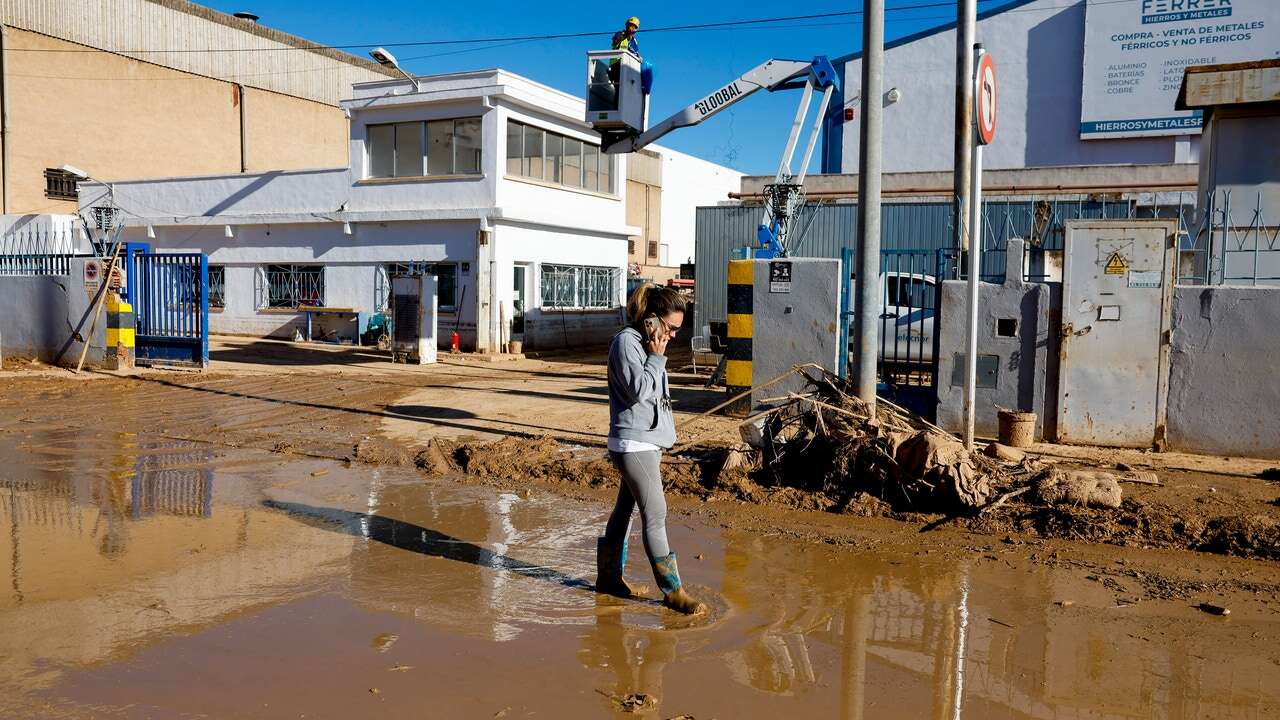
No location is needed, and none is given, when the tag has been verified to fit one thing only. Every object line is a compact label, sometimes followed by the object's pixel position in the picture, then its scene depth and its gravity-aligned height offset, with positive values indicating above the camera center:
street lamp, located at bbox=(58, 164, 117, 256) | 17.70 +2.71
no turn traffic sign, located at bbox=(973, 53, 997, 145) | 8.16 +1.84
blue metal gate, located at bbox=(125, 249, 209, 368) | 17.12 -0.23
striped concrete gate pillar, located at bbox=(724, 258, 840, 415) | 10.64 -0.16
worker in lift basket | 12.49 +3.52
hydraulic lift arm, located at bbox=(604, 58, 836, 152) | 13.23 +3.02
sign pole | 8.25 +1.05
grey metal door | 9.56 -0.20
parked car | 14.35 -0.45
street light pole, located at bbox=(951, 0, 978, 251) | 9.15 +2.04
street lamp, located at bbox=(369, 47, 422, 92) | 22.00 +5.68
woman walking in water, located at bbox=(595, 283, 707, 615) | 5.12 -0.61
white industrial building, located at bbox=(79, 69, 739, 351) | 23.12 +2.11
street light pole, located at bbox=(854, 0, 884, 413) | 8.54 +0.95
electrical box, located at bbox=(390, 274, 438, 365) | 20.03 -0.41
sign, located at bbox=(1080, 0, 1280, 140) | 27.39 +7.70
